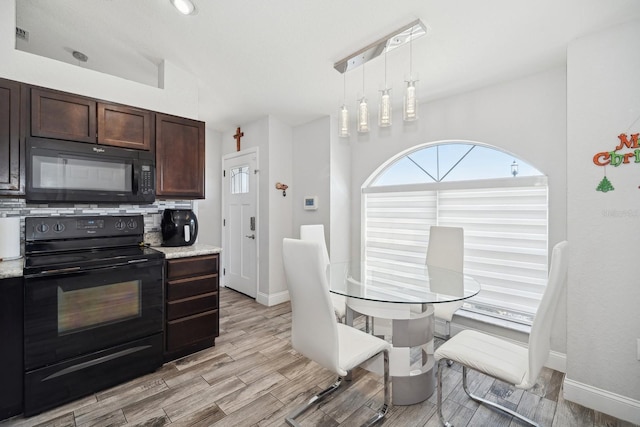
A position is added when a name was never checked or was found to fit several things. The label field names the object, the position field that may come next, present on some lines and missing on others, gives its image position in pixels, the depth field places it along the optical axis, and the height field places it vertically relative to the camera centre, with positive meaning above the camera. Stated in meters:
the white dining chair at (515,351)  1.44 -0.83
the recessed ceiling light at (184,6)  1.77 +1.30
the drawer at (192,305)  2.41 -0.84
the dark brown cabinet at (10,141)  1.90 +0.47
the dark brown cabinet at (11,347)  1.70 -0.82
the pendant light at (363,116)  2.14 +0.72
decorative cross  4.37 +1.16
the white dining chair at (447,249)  2.69 -0.37
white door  4.18 -0.16
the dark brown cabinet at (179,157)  2.58 +0.51
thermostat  3.86 +0.11
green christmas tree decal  1.91 +0.18
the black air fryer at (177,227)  2.69 -0.15
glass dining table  1.89 -0.75
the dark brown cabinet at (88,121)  2.04 +0.71
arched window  2.61 -0.04
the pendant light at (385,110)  2.00 +0.73
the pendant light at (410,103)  1.88 +0.73
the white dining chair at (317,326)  1.53 -0.66
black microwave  2.01 +0.29
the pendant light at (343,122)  2.24 +0.71
